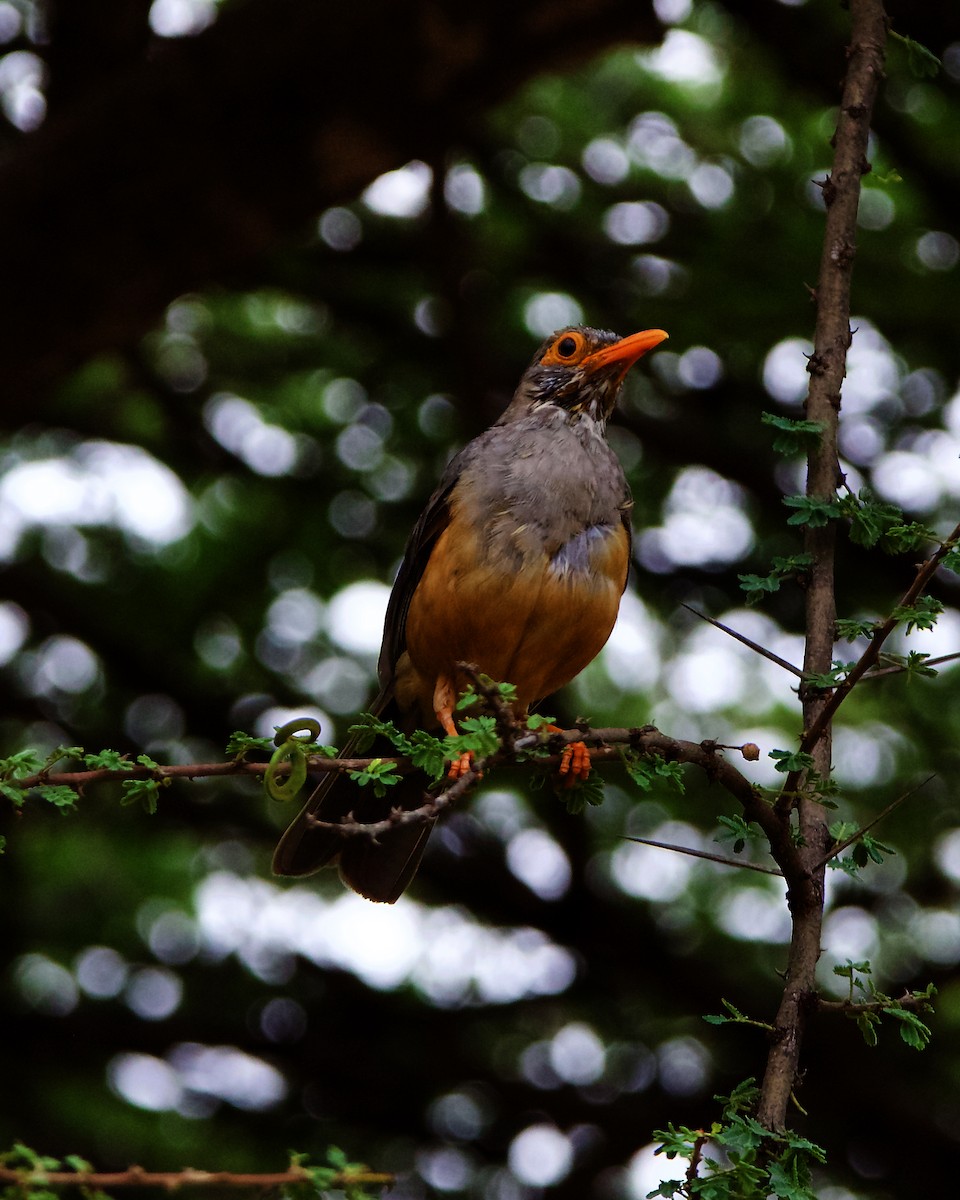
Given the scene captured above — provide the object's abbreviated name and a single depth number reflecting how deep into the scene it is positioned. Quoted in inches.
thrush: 440.5
